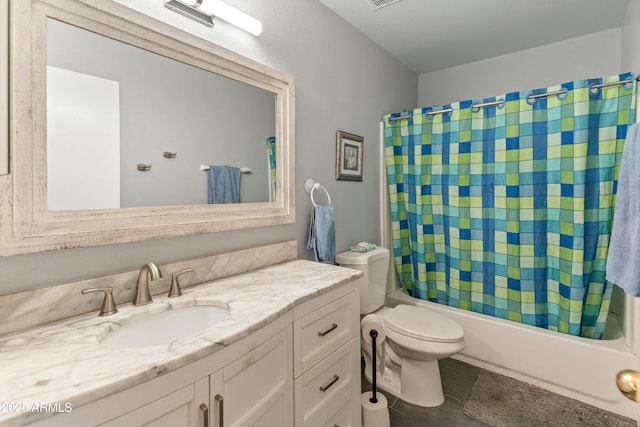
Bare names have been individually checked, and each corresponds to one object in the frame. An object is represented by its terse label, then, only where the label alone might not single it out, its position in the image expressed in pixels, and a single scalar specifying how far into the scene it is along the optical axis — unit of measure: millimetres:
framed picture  2020
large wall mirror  865
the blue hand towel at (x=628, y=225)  911
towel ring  1768
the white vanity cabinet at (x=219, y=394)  595
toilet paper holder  1562
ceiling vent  1848
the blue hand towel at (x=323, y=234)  1711
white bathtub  1640
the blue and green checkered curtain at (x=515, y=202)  1712
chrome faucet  1004
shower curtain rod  1610
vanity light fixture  1167
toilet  1603
